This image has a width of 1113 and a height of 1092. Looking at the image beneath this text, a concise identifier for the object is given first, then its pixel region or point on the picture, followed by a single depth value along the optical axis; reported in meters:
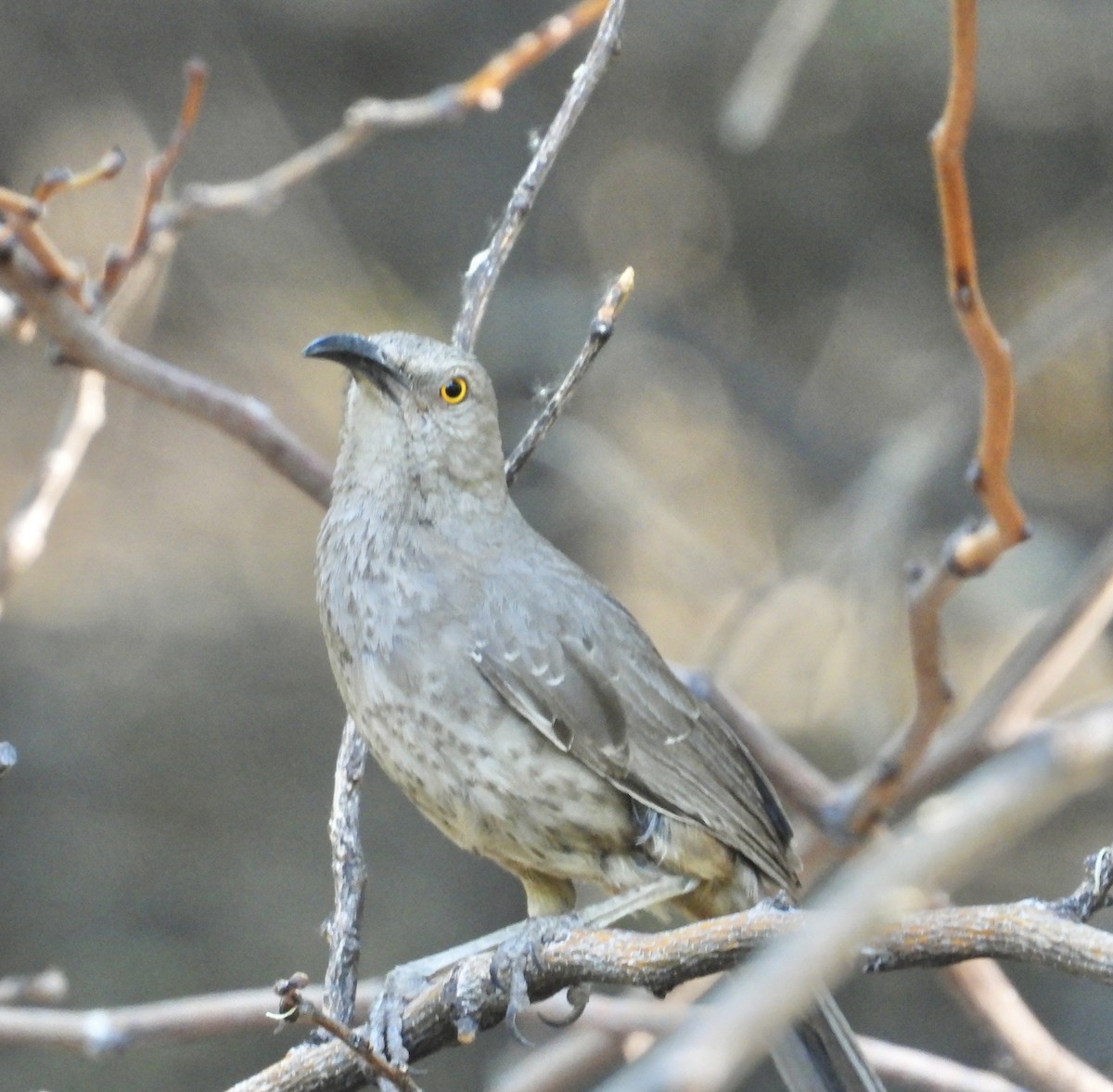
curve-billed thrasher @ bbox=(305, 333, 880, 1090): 6.01
